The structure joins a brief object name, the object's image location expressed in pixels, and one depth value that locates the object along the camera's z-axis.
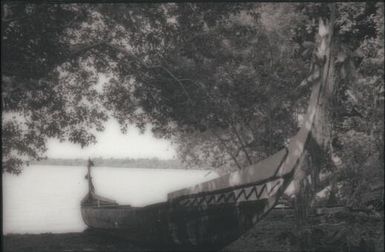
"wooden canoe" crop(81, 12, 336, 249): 11.12
